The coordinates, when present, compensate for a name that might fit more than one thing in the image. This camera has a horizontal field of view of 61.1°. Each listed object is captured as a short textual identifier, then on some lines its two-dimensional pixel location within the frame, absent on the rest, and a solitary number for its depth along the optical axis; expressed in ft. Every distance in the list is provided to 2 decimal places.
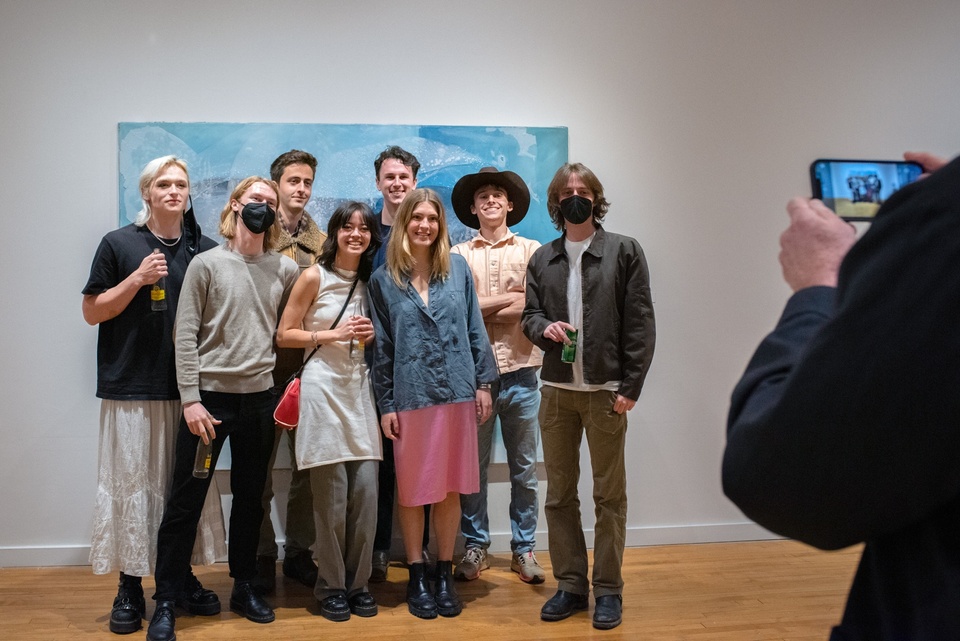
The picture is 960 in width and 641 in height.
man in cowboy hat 12.39
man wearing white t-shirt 10.32
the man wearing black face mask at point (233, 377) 10.03
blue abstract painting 13.15
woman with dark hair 10.53
